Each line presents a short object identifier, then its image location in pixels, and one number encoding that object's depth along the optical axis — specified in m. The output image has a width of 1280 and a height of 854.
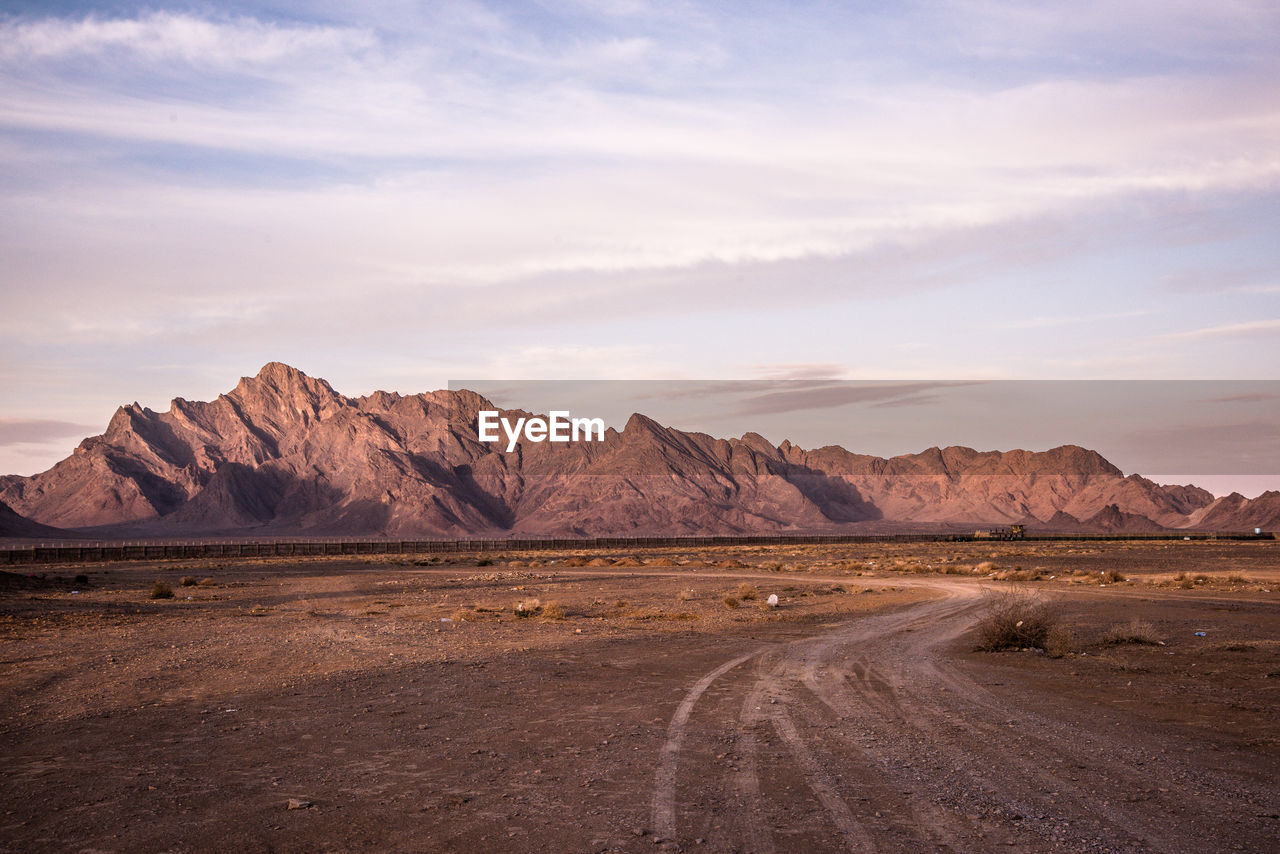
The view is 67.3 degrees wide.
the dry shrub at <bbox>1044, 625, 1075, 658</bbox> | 18.31
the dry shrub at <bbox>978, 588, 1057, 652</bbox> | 19.09
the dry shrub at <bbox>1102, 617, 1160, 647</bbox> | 20.16
